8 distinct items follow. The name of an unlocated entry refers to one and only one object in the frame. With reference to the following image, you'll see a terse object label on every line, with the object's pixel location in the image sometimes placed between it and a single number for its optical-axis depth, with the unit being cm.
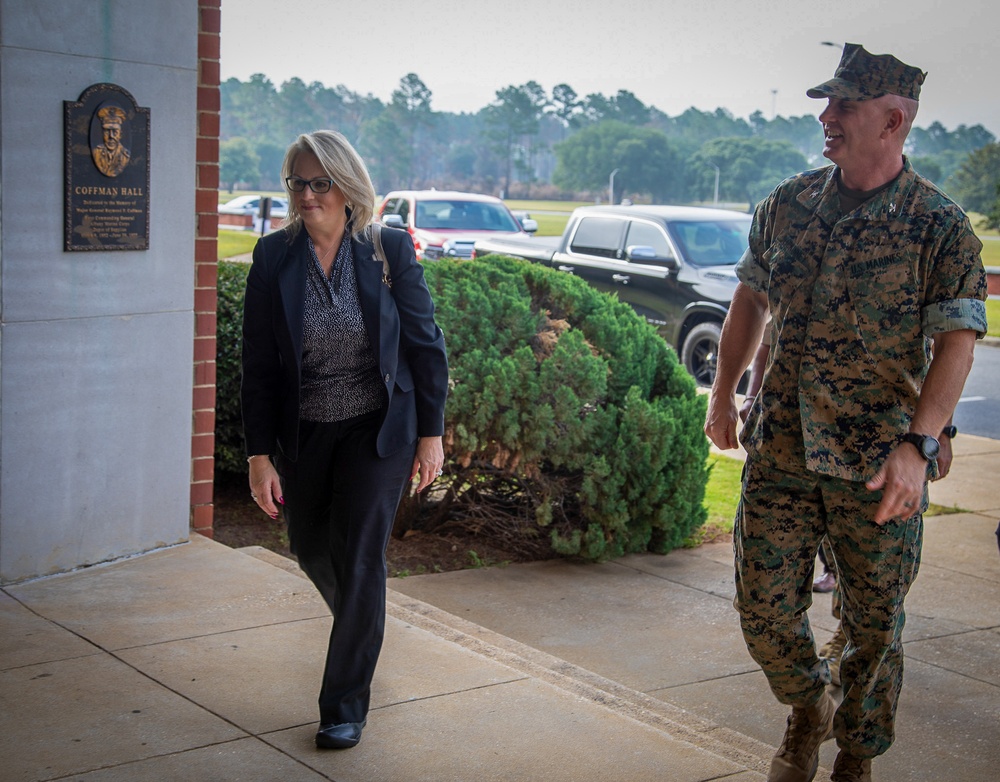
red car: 1981
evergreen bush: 623
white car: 4441
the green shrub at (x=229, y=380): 684
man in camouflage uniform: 314
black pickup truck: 1285
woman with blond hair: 352
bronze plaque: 488
